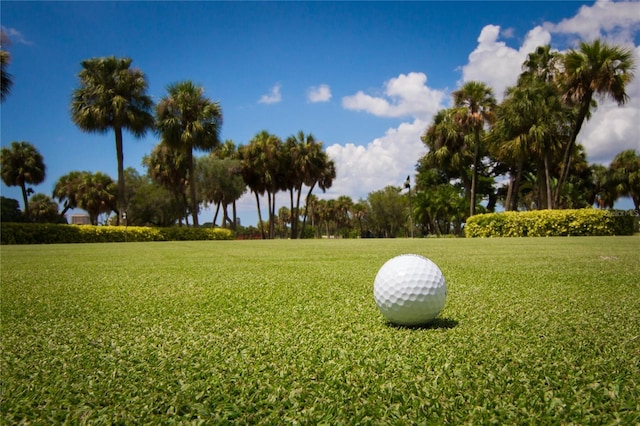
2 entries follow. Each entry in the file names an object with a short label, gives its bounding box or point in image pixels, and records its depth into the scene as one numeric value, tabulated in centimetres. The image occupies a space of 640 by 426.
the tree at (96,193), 4269
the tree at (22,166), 3612
